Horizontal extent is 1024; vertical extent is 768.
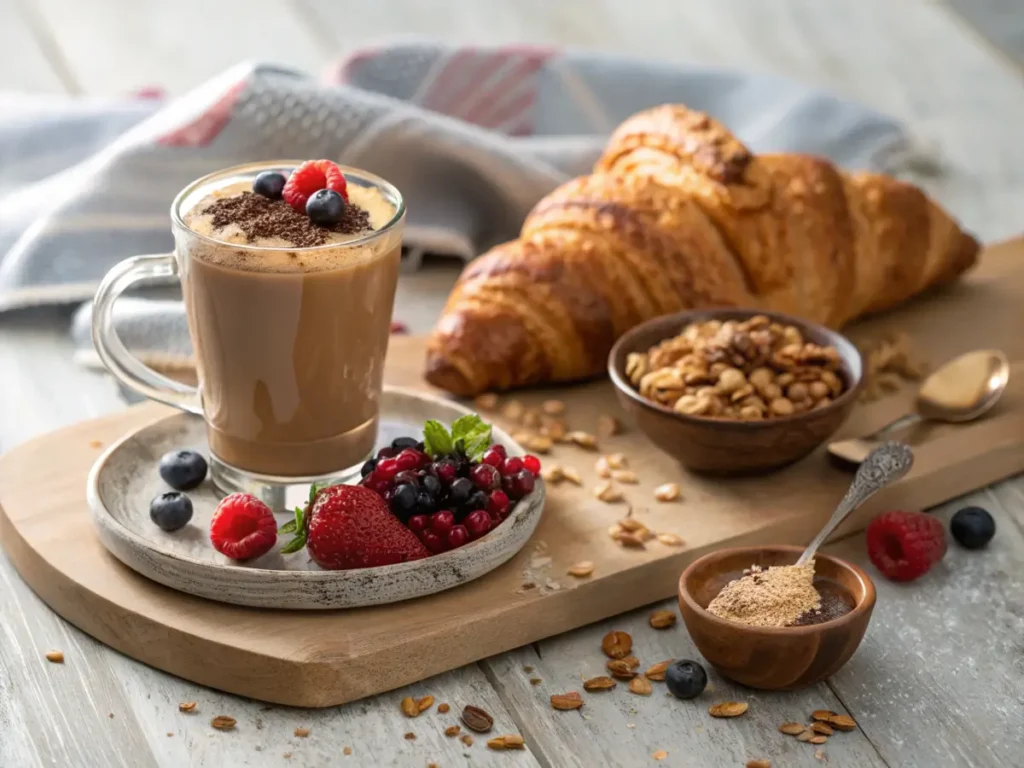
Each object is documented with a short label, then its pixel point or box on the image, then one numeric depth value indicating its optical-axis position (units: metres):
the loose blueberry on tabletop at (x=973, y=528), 0.83
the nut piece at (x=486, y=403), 0.91
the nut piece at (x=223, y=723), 0.72
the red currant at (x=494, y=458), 0.80
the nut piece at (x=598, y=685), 0.75
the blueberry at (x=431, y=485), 0.77
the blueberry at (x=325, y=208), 0.77
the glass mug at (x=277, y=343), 0.77
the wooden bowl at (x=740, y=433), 0.82
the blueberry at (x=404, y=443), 0.81
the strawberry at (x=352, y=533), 0.75
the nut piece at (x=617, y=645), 0.76
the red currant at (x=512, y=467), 0.80
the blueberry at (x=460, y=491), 0.78
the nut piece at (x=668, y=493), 0.83
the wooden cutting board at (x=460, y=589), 0.74
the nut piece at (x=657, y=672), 0.75
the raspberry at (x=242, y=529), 0.76
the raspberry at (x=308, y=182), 0.78
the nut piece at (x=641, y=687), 0.74
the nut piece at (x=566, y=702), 0.74
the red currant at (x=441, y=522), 0.77
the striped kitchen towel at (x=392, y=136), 1.01
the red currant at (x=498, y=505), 0.78
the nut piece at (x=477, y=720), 0.73
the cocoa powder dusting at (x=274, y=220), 0.77
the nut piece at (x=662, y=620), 0.78
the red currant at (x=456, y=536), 0.77
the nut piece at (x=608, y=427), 0.89
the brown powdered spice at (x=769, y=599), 0.74
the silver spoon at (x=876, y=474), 0.81
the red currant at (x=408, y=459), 0.78
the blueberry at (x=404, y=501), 0.77
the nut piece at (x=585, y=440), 0.88
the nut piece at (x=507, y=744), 0.72
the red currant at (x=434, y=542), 0.77
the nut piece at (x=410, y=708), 0.73
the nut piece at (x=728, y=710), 0.73
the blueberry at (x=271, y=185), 0.79
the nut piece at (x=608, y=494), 0.83
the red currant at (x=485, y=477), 0.79
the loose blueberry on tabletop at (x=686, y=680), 0.74
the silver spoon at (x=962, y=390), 0.90
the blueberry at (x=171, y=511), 0.78
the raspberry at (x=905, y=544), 0.80
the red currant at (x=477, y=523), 0.77
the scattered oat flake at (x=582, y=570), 0.78
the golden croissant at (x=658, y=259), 0.92
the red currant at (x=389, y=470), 0.78
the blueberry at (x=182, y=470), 0.81
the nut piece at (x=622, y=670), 0.75
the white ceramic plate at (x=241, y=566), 0.75
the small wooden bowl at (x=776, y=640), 0.72
